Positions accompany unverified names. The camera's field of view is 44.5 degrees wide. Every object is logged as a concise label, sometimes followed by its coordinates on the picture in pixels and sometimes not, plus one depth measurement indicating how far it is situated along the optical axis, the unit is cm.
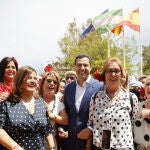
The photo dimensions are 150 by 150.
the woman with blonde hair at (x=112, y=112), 237
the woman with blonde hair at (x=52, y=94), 289
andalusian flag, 1085
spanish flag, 1198
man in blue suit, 286
